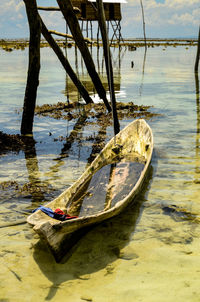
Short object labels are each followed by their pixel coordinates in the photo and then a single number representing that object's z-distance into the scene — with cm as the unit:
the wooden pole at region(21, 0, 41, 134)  805
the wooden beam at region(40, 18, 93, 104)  1171
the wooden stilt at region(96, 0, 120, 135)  818
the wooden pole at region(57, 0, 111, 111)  935
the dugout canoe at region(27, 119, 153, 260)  371
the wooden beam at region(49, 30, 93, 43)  1234
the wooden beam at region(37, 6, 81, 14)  1202
